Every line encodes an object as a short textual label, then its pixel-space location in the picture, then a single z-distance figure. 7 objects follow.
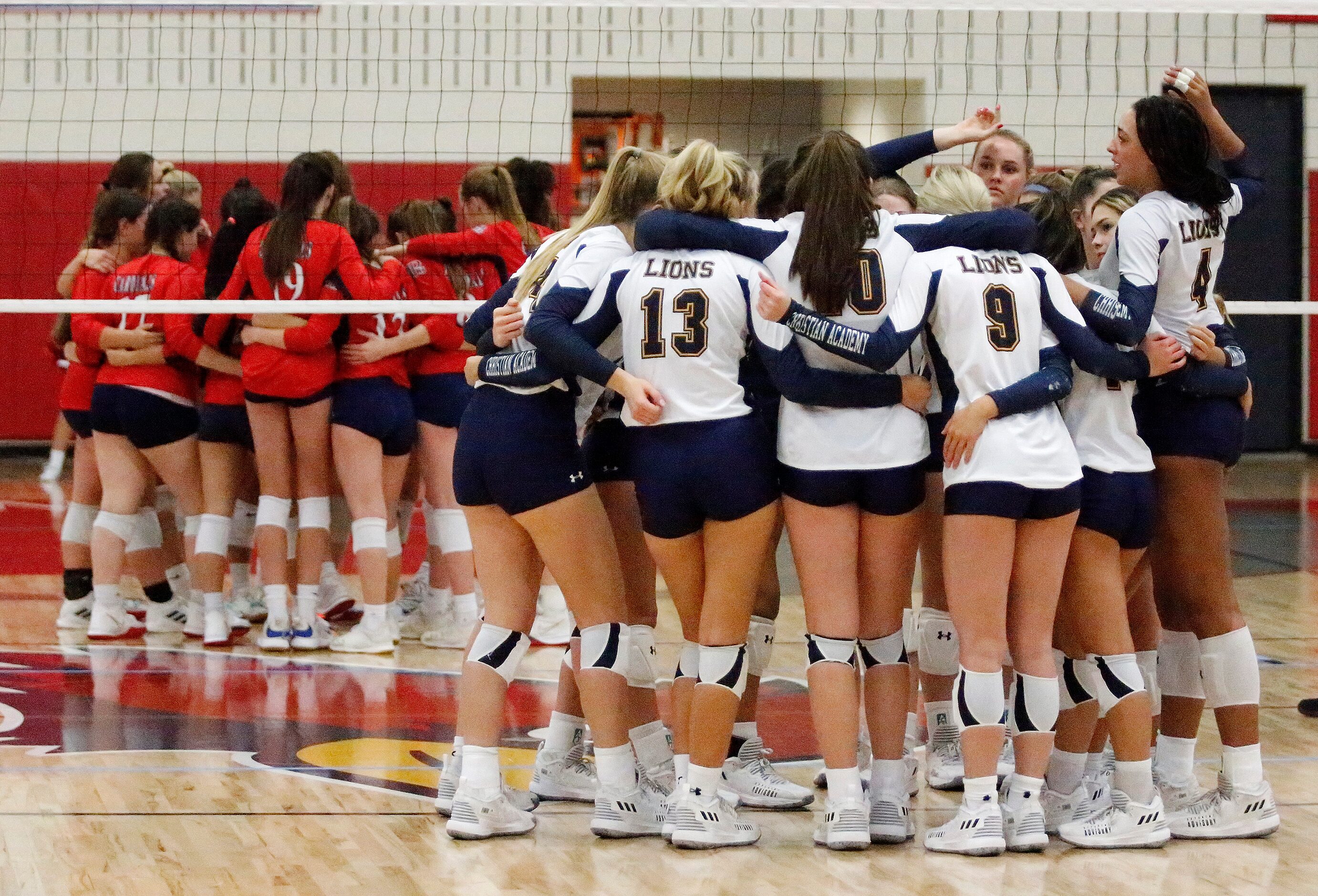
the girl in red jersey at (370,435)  12.76
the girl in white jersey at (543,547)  7.85
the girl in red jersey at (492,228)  12.73
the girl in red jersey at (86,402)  13.47
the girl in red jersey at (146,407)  12.98
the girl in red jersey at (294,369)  12.41
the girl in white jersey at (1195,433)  7.92
